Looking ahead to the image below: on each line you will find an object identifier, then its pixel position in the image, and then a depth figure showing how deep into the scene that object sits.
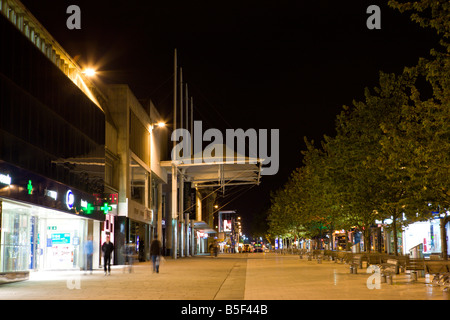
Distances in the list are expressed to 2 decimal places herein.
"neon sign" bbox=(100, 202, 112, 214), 32.53
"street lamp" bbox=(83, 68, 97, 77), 31.08
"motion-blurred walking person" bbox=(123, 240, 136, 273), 28.88
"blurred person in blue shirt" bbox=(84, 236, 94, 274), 29.05
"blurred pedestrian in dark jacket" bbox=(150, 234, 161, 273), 27.49
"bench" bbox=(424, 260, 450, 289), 18.98
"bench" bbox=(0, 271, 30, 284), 20.39
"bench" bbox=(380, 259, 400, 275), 19.92
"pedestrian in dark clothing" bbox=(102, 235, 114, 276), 27.95
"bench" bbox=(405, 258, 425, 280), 21.04
